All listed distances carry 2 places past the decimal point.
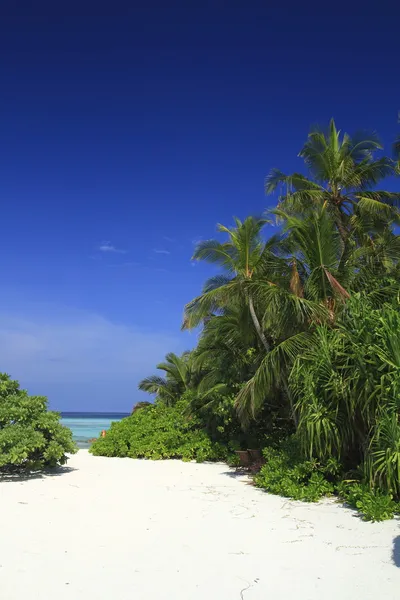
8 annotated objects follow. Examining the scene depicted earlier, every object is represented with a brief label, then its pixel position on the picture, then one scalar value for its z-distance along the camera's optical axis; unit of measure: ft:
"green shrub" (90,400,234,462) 42.91
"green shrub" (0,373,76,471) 29.40
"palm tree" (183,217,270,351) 35.24
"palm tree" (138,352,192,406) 75.77
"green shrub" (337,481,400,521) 19.30
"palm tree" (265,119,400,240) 47.62
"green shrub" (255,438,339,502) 24.11
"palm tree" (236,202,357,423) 29.35
